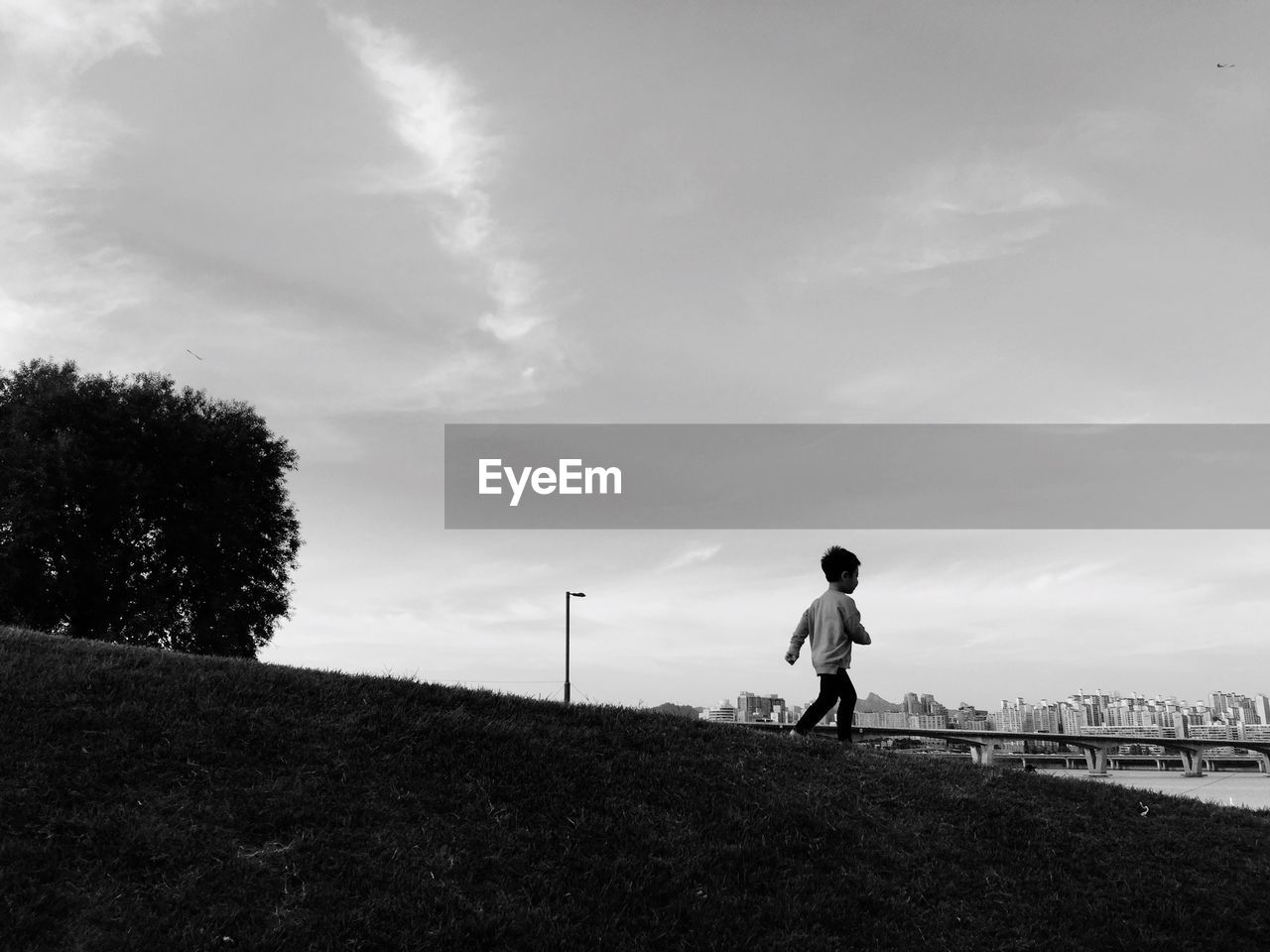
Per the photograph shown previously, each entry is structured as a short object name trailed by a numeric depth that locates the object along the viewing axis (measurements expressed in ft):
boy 34.40
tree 84.74
